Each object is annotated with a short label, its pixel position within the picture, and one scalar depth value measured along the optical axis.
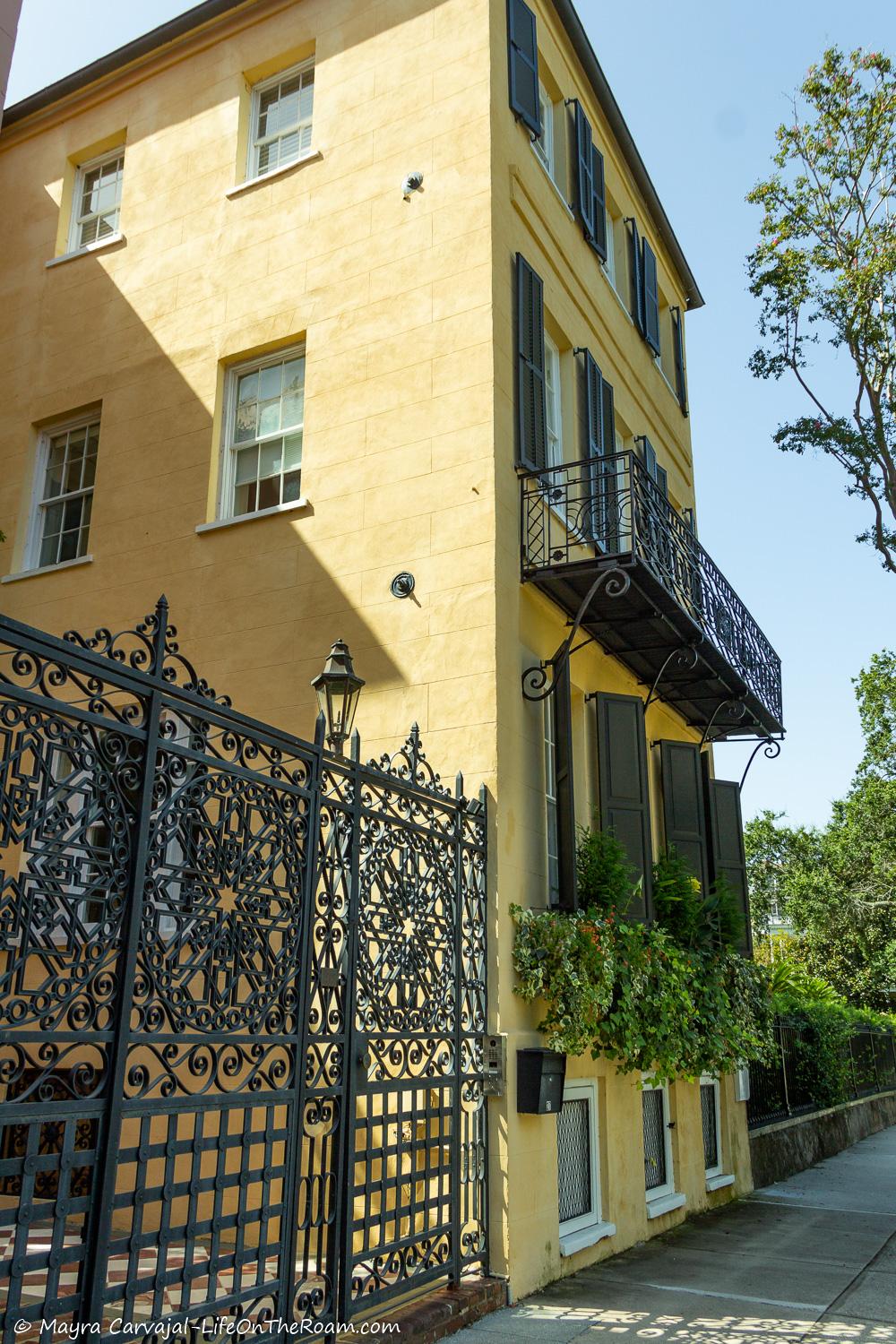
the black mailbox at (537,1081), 6.94
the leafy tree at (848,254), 13.71
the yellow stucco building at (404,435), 8.08
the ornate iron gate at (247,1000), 3.93
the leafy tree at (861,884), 33.16
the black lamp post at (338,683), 6.74
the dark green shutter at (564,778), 7.96
